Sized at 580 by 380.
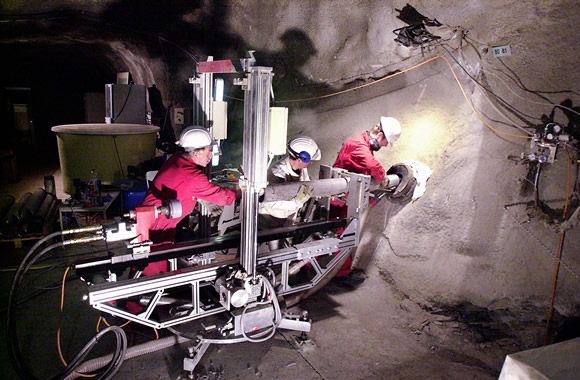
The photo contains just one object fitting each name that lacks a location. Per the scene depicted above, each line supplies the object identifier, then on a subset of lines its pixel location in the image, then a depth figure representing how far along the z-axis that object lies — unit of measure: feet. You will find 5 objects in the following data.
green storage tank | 24.73
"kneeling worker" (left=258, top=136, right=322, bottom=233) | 12.46
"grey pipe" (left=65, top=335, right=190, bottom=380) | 10.51
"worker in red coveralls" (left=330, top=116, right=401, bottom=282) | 13.97
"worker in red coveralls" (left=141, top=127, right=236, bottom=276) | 11.38
